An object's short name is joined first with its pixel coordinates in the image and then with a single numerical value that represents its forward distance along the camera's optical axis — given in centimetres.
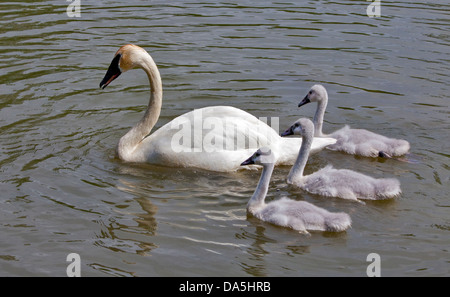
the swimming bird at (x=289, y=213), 700
